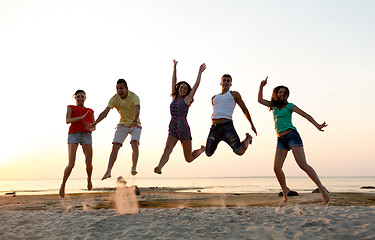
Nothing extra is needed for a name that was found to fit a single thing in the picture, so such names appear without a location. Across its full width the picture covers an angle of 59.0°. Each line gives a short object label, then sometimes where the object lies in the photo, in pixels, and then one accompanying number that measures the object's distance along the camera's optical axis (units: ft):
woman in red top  28.35
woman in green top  23.97
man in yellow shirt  26.71
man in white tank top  25.25
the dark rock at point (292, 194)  66.33
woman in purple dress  25.12
